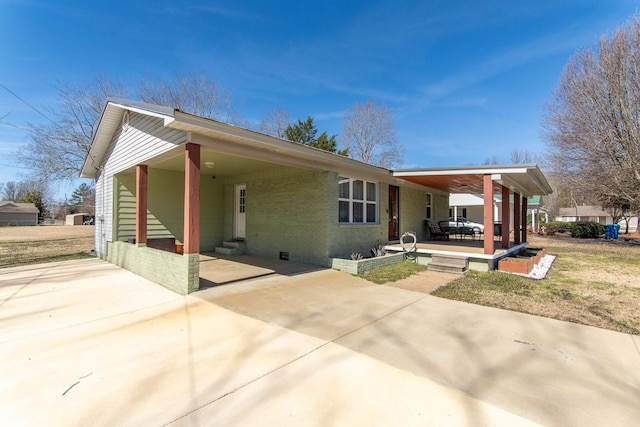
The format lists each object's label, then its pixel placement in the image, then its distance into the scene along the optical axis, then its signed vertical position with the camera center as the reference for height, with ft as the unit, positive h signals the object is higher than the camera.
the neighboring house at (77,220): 157.89 -2.44
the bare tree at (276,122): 92.15 +29.65
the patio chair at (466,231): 48.62 -2.50
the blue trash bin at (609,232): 76.21 -3.91
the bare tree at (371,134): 96.68 +27.15
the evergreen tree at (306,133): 82.79 +23.44
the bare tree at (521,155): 135.11 +28.28
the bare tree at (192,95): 71.31 +30.53
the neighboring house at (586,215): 168.91 +1.08
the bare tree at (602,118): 52.65 +19.12
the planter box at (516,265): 26.99 -4.52
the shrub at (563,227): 86.63 -2.97
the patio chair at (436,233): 43.95 -2.43
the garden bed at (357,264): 26.22 -4.45
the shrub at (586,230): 79.92 -3.65
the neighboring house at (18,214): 159.57 +0.76
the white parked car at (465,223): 67.31 -1.80
